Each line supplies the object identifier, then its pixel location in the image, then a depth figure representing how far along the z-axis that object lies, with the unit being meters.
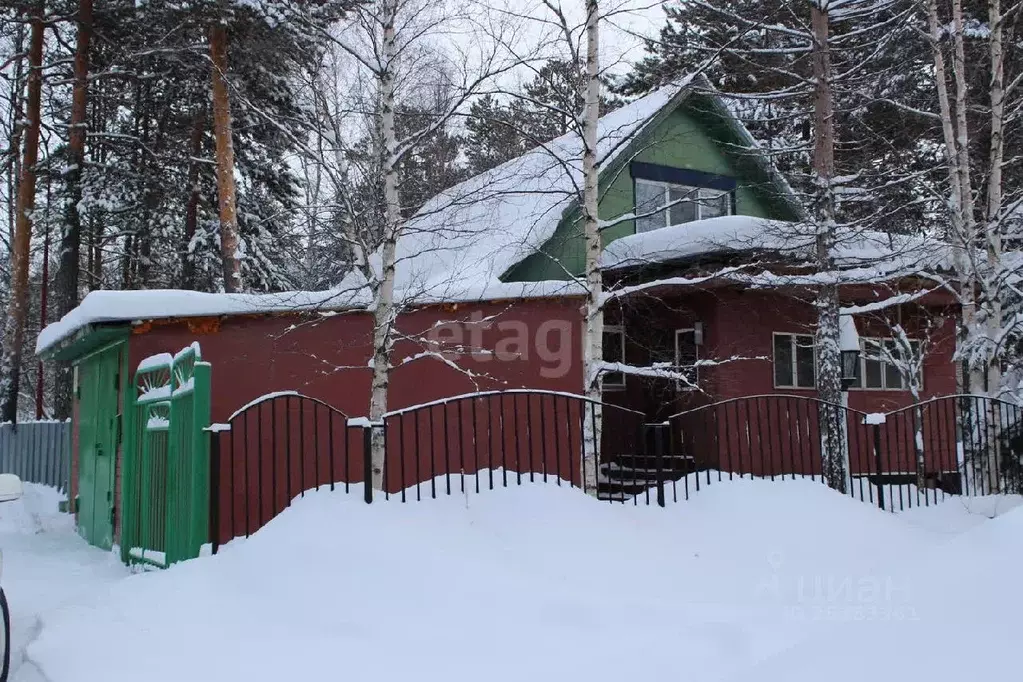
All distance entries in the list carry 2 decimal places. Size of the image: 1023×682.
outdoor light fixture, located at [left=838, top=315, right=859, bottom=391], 12.23
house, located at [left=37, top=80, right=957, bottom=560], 10.48
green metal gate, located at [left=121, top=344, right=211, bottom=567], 7.67
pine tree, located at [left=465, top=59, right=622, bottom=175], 9.60
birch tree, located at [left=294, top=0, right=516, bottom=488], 9.02
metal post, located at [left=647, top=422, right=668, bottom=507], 8.10
